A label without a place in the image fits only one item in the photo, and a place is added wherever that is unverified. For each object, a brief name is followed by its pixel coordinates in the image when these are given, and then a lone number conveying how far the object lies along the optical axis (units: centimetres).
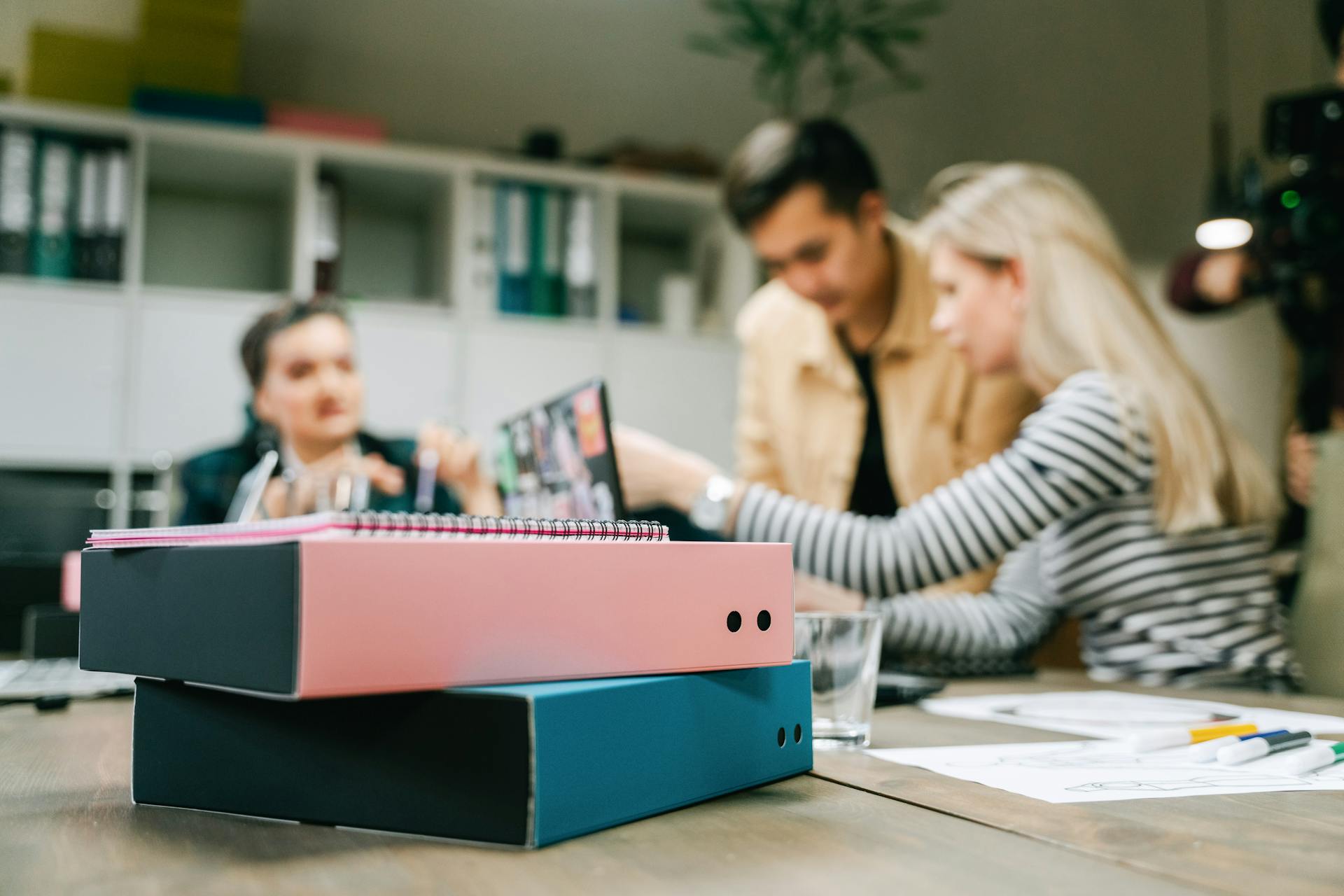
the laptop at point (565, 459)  94
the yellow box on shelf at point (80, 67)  250
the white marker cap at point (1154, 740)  66
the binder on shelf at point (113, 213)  246
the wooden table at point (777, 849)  39
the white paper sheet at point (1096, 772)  55
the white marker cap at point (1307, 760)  60
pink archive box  41
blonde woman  122
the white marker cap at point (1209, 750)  63
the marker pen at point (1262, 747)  62
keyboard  92
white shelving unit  241
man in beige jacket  188
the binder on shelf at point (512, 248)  276
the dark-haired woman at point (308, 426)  205
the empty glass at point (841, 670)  67
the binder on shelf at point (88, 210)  244
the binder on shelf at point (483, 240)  274
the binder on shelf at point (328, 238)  266
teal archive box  43
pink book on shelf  260
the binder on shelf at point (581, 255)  283
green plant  276
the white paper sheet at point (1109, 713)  78
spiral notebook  43
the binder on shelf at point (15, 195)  237
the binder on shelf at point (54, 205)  240
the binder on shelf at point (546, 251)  280
